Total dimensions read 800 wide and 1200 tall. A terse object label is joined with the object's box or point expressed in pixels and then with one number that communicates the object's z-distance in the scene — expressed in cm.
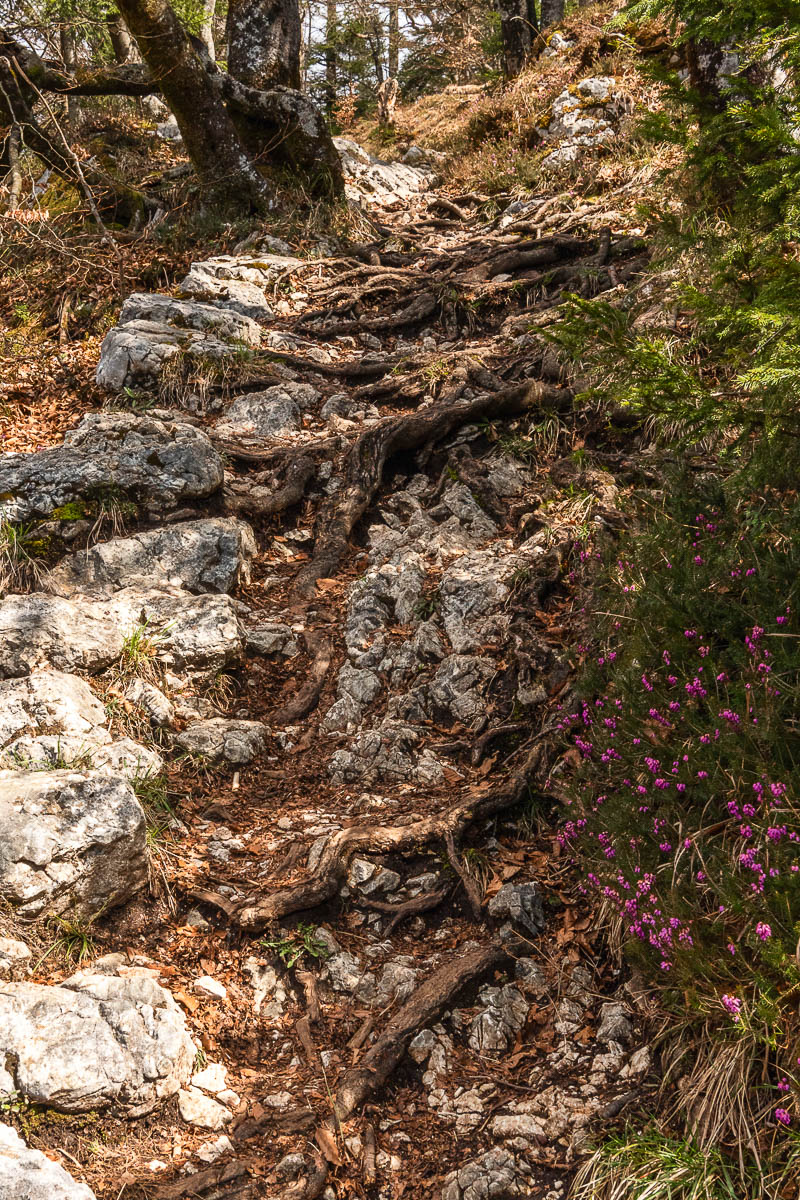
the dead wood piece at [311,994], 369
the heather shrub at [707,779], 266
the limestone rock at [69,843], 353
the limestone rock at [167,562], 587
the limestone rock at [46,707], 431
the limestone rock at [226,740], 505
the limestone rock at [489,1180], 287
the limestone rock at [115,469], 622
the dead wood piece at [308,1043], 347
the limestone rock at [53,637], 488
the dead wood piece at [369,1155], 303
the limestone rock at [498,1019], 349
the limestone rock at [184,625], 540
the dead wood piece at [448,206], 1212
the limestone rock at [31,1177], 247
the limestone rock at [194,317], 855
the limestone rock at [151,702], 507
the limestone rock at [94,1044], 299
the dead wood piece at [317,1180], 296
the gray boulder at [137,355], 783
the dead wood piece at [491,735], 483
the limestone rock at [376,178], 1323
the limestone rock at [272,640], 588
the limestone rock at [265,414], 773
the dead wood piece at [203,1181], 290
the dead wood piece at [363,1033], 353
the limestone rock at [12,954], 339
